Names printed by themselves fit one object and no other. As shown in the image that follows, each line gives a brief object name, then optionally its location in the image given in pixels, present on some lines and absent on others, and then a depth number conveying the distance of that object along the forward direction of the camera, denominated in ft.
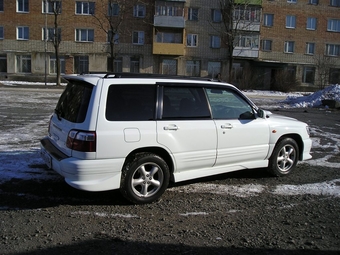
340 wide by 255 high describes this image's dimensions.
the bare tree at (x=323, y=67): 146.01
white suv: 15.02
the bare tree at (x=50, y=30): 138.84
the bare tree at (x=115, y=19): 142.61
